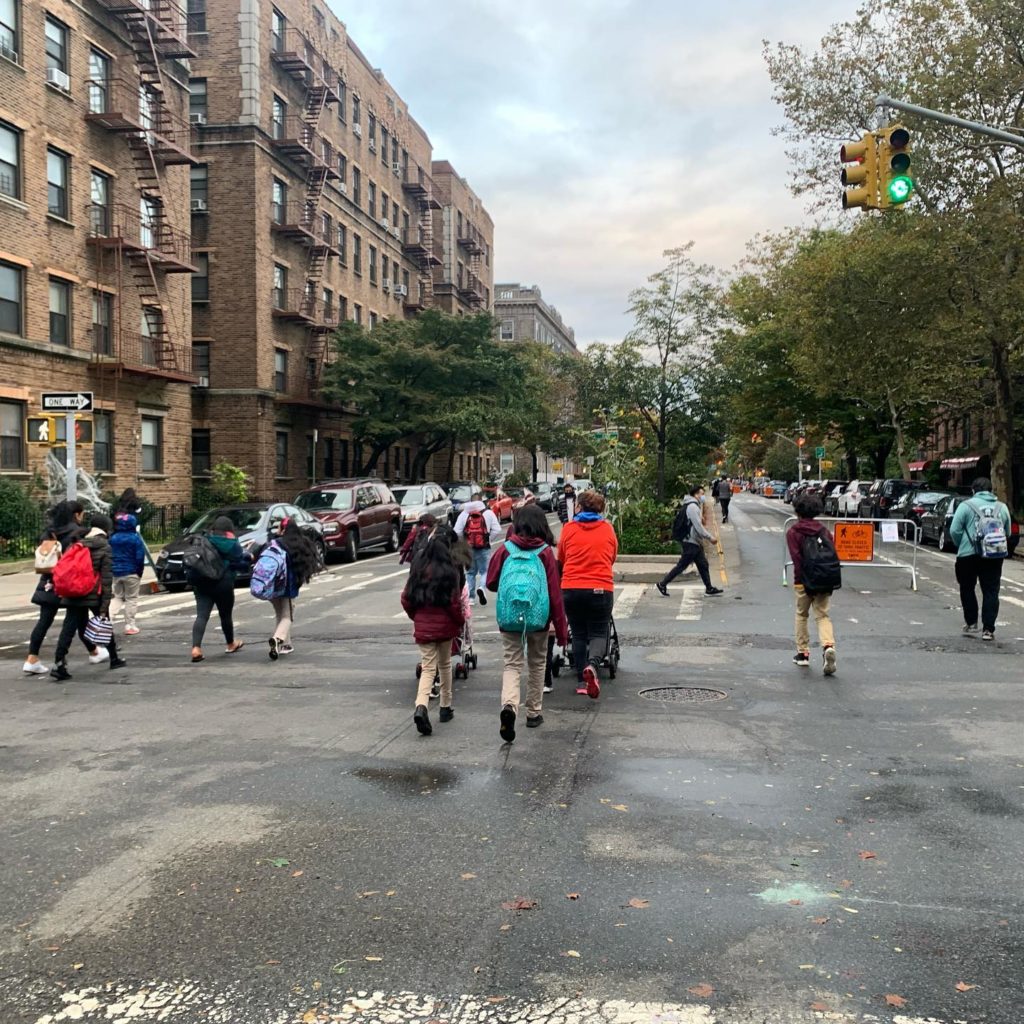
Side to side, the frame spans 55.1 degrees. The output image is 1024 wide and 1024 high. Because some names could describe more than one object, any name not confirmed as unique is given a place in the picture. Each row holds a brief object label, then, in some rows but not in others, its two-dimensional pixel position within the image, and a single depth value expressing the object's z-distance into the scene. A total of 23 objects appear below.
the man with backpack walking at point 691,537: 15.09
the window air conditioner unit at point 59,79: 24.84
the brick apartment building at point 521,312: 98.56
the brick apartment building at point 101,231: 23.69
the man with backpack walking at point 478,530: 11.52
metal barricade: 16.85
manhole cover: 8.29
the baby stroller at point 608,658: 9.16
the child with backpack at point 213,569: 10.19
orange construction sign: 17.27
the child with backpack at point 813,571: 9.36
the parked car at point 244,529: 17.39
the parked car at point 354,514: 22.77
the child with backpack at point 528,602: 6.91
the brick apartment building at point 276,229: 35.94
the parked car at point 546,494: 40.61
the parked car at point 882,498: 34.88
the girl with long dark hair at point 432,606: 7.12
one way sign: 16.77
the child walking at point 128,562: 12.13
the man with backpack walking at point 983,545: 11.04
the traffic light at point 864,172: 12.37
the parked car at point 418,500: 28.19
